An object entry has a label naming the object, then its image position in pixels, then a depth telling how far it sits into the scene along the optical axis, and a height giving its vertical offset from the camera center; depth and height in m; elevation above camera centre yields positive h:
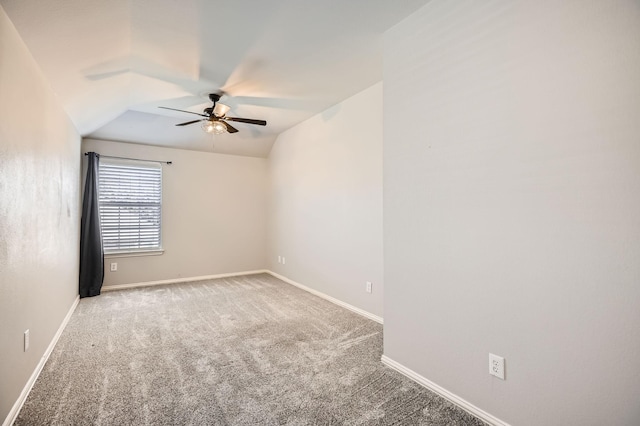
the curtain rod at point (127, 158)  4.53 +0.96
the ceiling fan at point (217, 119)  3.38 +1.16
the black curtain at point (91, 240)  4.18 -0.30
